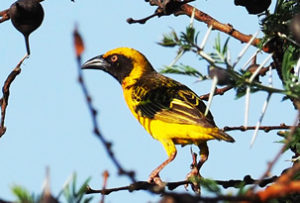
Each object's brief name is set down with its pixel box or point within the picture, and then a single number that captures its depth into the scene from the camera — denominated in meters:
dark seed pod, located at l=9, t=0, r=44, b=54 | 8.11
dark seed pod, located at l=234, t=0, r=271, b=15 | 7.81
